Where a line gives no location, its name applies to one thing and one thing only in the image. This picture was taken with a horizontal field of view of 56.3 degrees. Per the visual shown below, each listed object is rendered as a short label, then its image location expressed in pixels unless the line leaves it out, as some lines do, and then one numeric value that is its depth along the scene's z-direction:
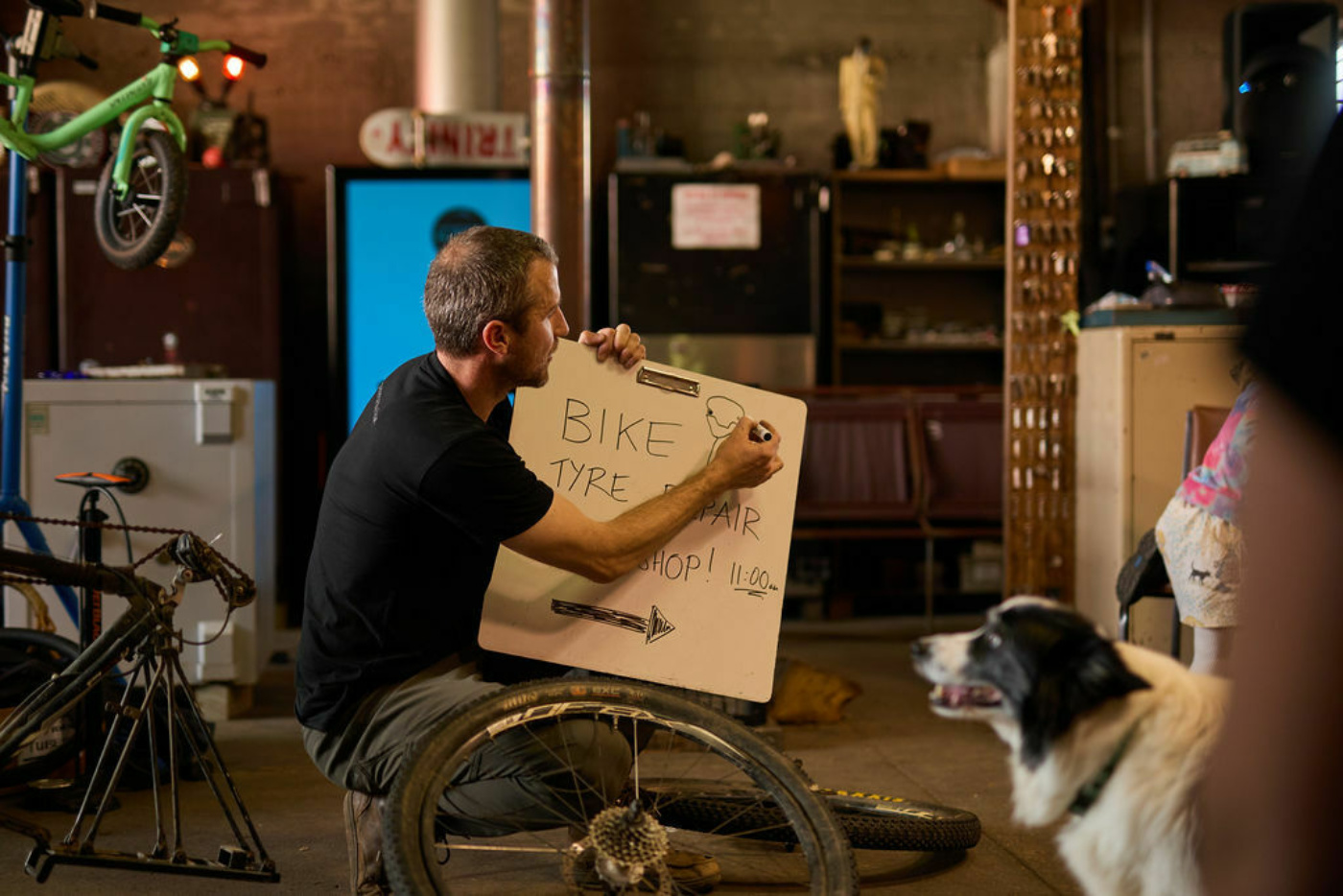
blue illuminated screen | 6.72
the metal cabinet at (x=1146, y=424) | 4.31
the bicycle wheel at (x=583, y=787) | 1.95
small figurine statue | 7.00
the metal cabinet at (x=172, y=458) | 4.38
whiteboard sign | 2.41
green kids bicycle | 4.18
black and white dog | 1.45
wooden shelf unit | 7.38
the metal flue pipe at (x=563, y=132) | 5.49
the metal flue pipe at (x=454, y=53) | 6.75
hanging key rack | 4.69
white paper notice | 6.79
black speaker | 6.60
